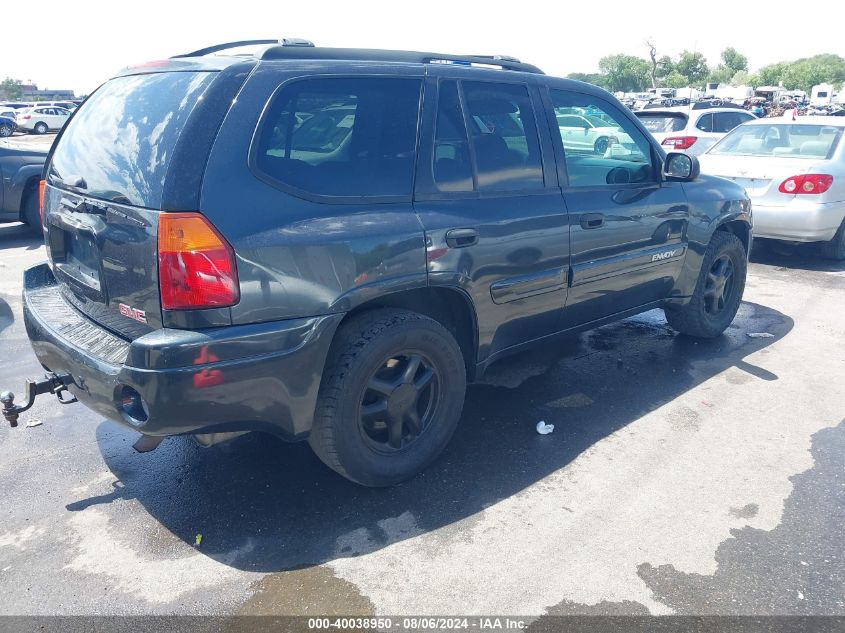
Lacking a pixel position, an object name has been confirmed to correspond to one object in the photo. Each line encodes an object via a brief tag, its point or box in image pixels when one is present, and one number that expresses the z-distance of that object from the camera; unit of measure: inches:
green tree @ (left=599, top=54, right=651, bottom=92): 3959.2
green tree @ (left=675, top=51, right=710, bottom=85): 3895.2
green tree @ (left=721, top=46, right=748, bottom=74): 4581.4
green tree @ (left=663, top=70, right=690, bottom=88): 3565.5
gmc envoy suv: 99.5
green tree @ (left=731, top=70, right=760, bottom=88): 3602.9
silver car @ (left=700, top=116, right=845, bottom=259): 291.0
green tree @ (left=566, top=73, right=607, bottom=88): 3932.1
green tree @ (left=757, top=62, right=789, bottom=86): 3641.7
